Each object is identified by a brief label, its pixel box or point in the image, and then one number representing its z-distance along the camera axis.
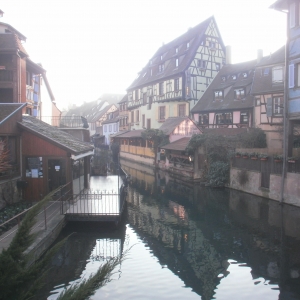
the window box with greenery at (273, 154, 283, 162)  16.73
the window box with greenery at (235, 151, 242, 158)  20.53
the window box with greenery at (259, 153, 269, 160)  17.93
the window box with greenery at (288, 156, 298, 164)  15.64
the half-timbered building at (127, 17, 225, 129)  35.97
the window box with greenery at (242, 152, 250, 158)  19.77
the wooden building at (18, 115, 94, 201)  14.27
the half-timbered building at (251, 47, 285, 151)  24.38
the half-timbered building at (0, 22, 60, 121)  20.52
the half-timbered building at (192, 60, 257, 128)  29.92
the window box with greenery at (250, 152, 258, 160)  18.89
